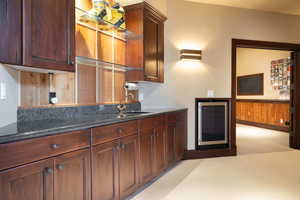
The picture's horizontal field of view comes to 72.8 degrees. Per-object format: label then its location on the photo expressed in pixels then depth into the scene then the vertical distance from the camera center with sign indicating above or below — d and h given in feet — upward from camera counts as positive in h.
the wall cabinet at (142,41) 9.93 +2.86
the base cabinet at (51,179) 3.60 -1.68
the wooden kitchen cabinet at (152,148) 7.87 -2.12
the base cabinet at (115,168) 5.62 -2.19
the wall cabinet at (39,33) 4.29 +1.55
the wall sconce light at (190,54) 12.47 +2.68
